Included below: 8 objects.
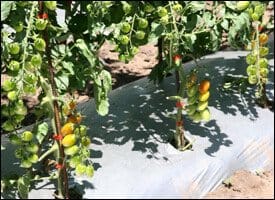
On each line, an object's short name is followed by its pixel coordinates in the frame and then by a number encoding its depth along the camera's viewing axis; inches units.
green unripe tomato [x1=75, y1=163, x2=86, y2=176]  77.5
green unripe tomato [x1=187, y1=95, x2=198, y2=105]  91.1
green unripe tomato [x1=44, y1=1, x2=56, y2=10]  70.4
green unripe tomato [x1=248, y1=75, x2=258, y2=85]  102.6
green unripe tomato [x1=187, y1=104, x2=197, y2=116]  92.0
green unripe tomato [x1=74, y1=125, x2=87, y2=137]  79.1
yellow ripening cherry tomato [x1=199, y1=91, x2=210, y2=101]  90.6
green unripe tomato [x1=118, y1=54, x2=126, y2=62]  82.7
